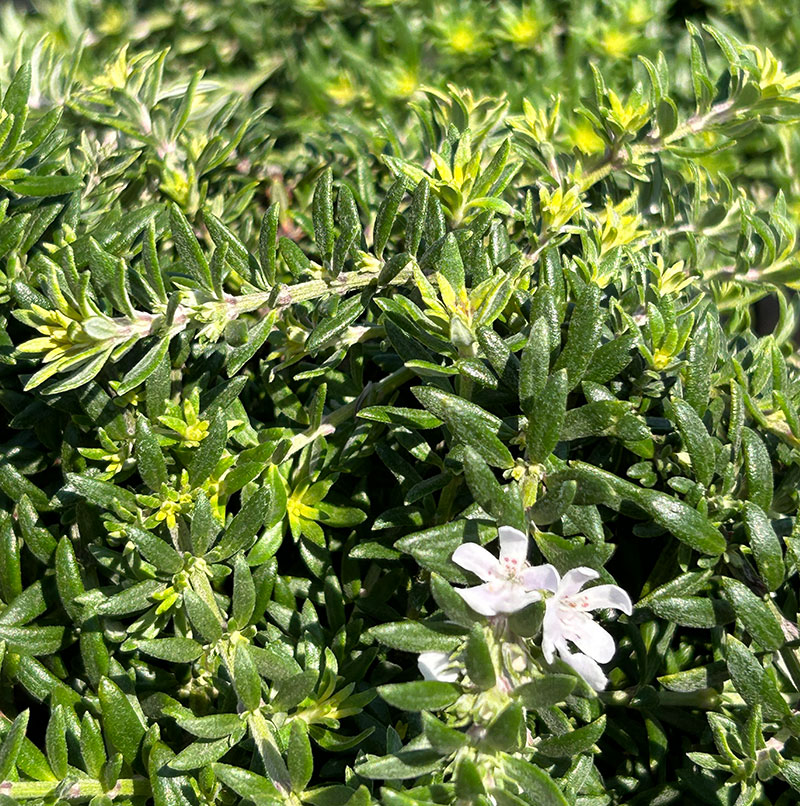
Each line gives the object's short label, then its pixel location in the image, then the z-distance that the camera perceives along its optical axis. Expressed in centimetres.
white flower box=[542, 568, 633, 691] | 39
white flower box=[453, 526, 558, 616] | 38
